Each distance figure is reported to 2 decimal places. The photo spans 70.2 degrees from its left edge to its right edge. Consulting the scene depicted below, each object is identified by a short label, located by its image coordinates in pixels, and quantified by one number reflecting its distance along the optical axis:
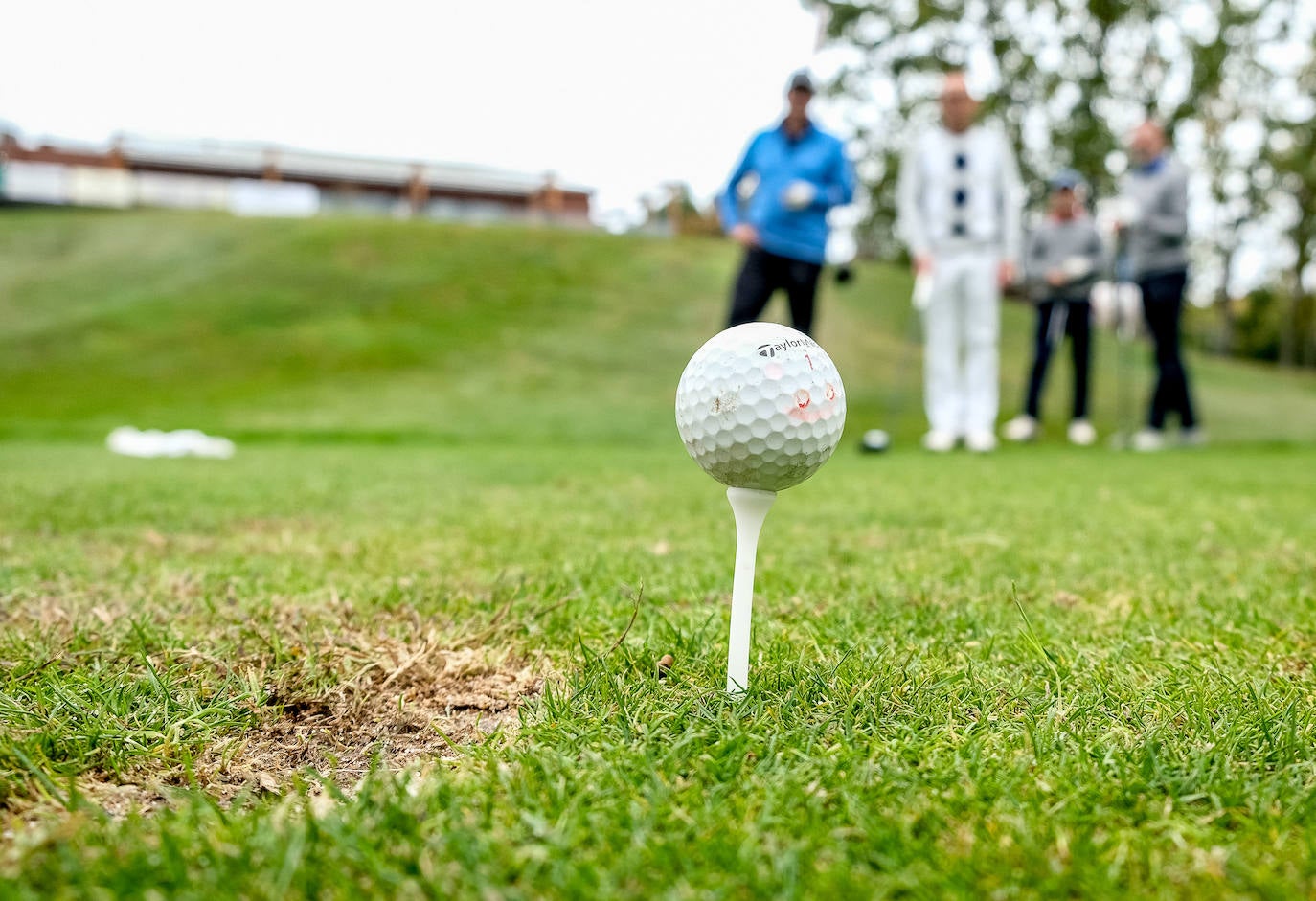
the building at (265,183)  26.95
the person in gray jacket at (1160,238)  8.11
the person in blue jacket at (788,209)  6.46
